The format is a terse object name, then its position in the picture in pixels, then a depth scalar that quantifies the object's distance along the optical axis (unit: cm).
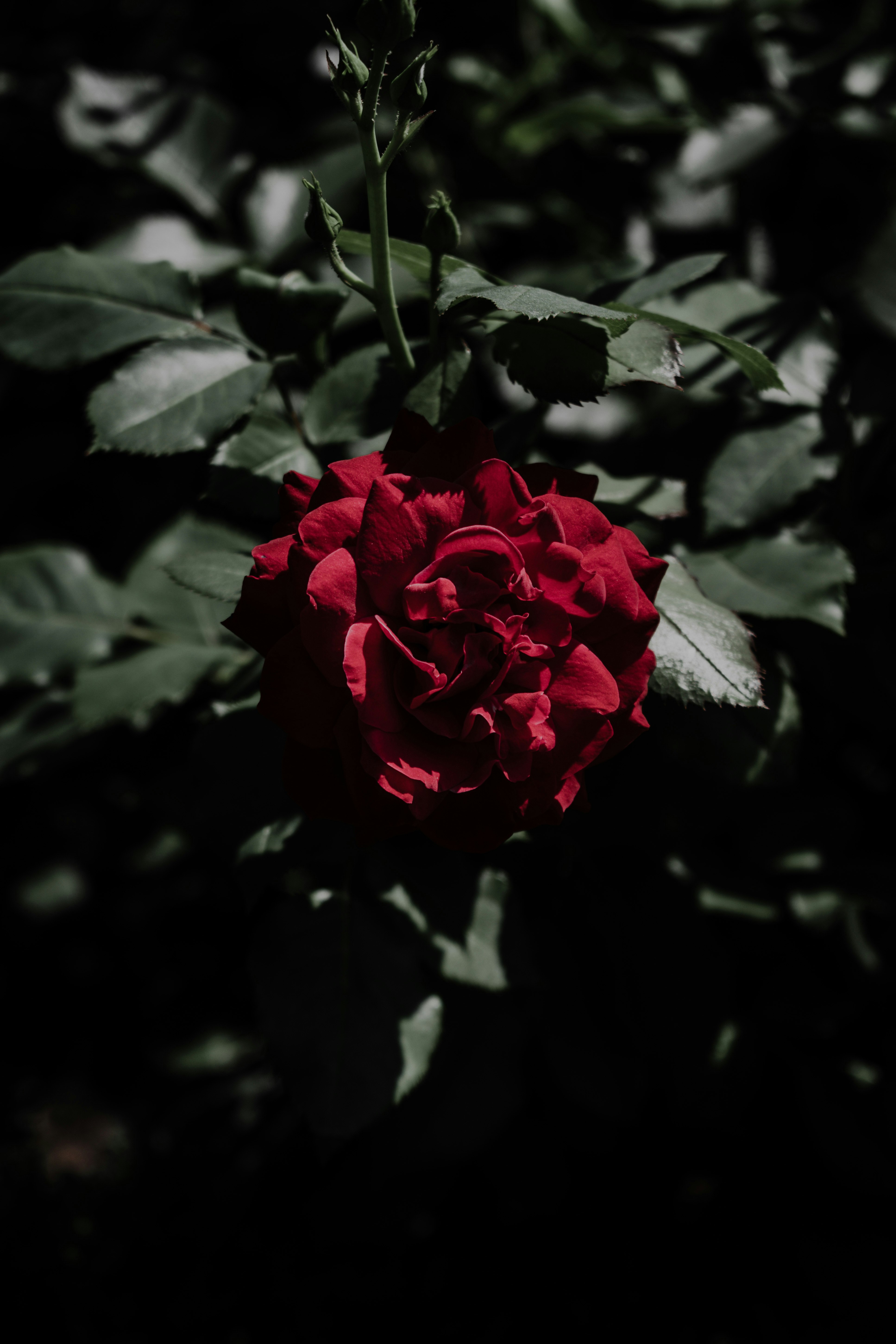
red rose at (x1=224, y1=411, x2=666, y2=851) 45
